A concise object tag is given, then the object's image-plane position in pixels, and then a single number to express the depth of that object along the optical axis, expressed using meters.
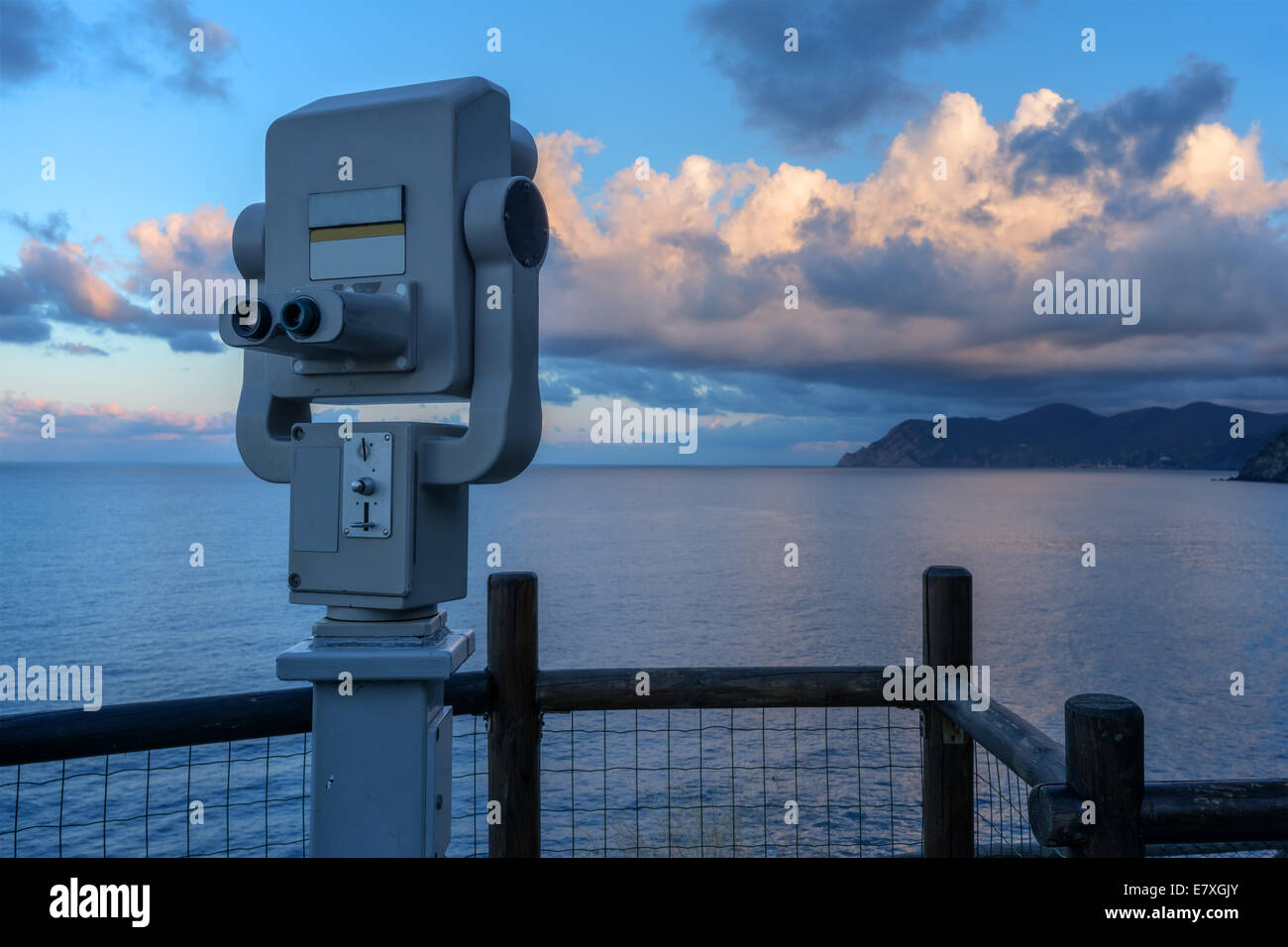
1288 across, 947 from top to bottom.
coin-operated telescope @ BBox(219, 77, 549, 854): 2.10
